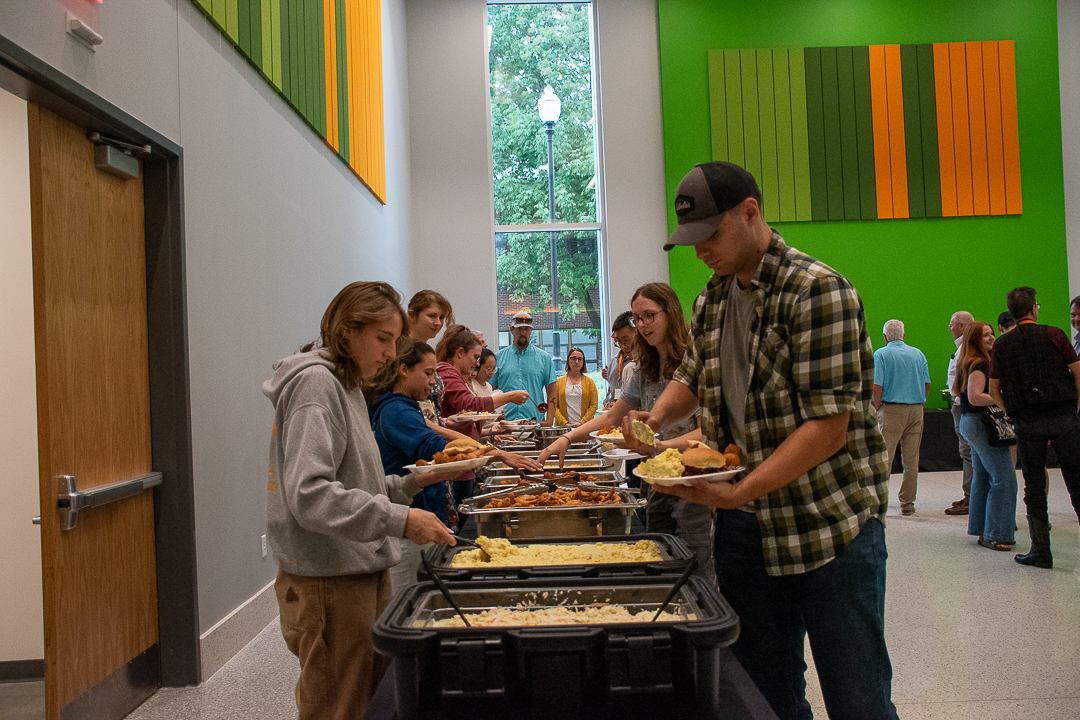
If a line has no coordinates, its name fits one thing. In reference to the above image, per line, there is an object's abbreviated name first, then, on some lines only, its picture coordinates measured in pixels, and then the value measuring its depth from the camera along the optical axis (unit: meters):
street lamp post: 9.59
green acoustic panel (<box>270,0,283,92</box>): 4.29
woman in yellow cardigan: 6.86
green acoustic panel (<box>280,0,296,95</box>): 4.49
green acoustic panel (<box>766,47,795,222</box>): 9.12
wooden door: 2.42
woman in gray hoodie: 1.58
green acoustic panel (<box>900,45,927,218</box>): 9.19
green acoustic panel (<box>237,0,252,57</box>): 3.80
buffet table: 1.22
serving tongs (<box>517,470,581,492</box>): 2.76
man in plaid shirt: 1.43
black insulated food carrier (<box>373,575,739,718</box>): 1.20
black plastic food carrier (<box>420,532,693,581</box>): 1.62
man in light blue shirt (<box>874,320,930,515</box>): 6.30
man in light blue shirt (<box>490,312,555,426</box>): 7.17
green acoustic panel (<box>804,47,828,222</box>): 9.13
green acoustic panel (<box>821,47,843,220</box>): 9.15
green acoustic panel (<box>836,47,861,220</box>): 9.15
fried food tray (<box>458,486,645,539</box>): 2.38
